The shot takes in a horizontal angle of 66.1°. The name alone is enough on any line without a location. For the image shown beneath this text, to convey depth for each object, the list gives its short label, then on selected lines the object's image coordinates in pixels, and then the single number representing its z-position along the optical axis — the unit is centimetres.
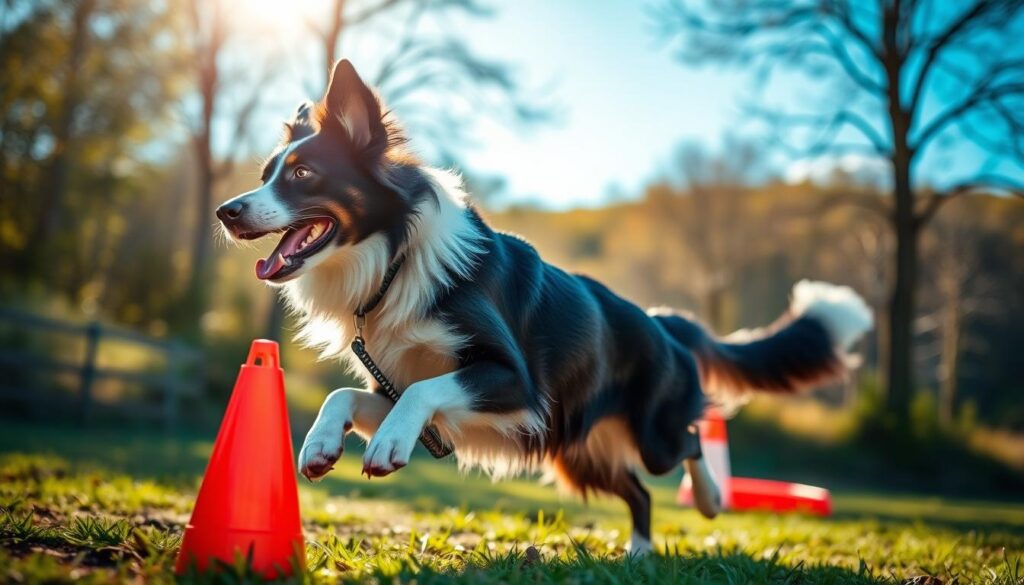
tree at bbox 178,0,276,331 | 1967
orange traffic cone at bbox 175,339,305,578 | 278
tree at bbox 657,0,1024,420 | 1357
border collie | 352
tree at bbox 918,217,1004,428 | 2256
